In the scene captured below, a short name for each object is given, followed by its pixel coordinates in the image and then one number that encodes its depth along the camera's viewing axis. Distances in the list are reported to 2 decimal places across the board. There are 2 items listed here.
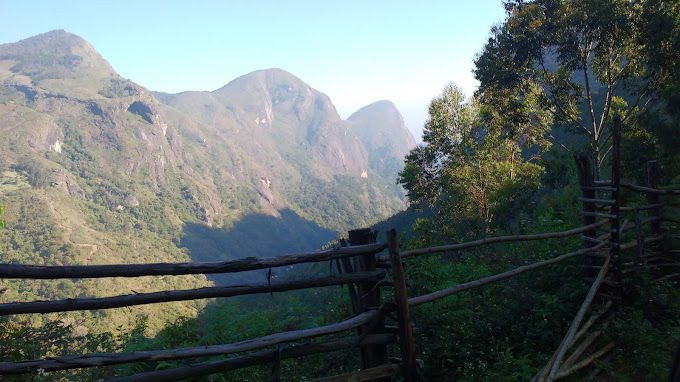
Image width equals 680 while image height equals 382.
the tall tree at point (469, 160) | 21.27
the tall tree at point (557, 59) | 15.97
